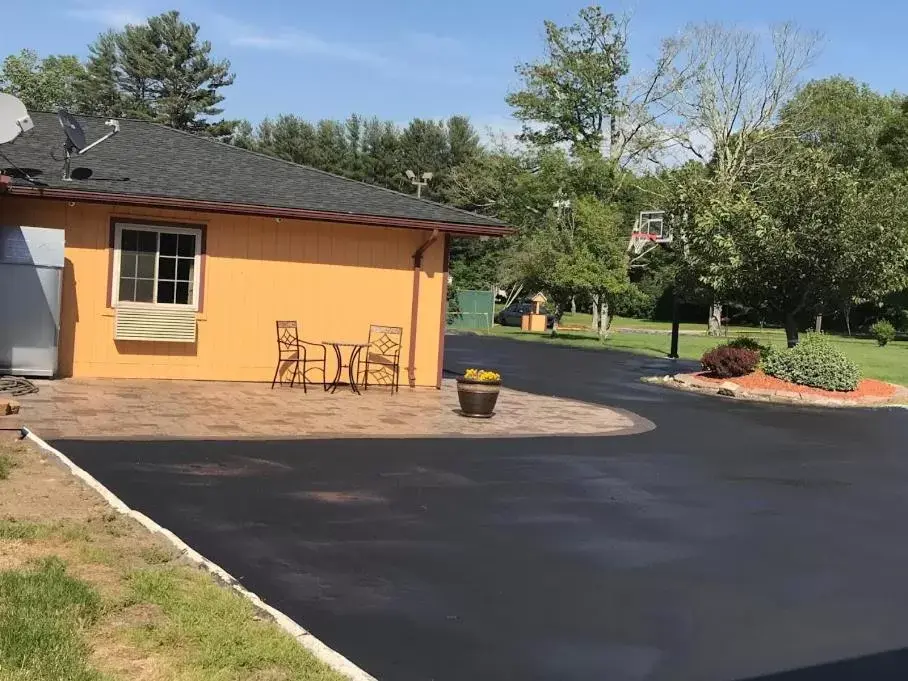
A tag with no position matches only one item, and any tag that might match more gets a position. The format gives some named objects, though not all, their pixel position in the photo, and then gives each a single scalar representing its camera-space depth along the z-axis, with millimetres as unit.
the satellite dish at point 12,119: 11773
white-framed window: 13570
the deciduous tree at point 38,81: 59969
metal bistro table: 13741
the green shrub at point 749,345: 18859
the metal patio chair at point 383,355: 14562
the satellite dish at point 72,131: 13211
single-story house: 13352
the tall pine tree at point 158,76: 56719
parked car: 46531
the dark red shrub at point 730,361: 17812
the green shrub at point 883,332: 36188
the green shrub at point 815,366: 16828
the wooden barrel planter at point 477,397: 11578
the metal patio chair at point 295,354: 14008
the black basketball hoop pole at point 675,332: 24438
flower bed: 16609
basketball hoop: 39281
